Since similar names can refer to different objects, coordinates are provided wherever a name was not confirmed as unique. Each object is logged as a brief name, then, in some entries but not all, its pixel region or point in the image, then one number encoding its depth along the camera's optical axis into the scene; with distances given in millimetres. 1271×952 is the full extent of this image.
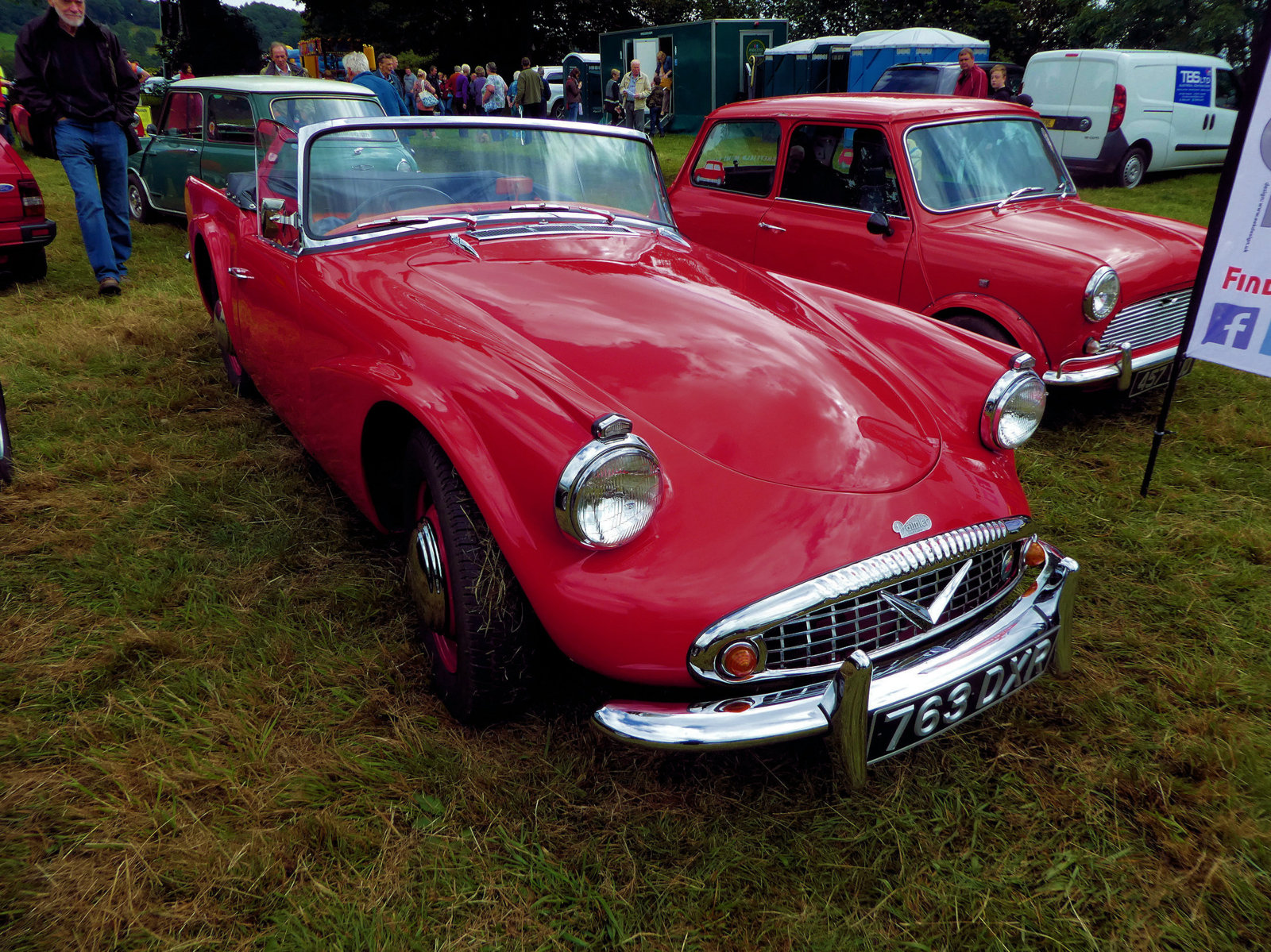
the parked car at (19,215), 5914
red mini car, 3955
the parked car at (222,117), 6902
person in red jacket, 8656
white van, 11000
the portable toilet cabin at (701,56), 20016
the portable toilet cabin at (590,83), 23130
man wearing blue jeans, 5395
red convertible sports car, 1708
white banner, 2885
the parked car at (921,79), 12438
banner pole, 2807
